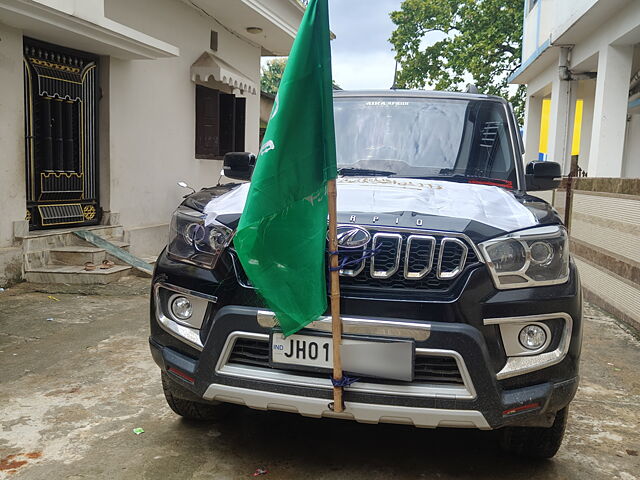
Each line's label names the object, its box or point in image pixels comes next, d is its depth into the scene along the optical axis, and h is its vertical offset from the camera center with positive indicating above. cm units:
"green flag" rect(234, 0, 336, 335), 243 -14
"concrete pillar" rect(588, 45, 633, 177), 1036 +99
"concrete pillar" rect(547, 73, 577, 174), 1342 +103
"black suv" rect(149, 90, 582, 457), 240 -64
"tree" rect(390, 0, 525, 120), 2409 +498
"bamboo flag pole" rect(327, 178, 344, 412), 239 -57
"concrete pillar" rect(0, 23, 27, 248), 657 +15
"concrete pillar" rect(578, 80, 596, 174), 1808 +112
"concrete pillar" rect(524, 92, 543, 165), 1798 +130
